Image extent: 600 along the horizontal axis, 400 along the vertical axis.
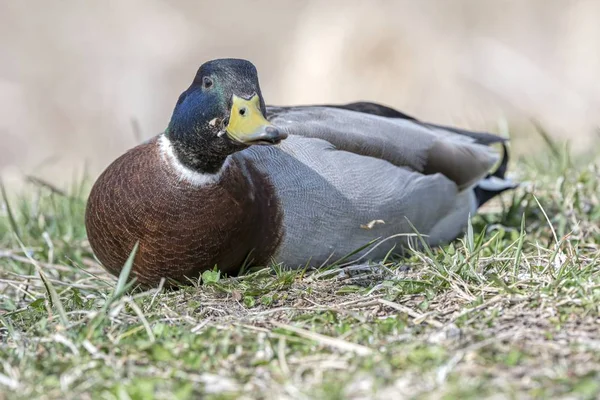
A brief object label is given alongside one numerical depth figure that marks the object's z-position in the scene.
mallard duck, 7.29
